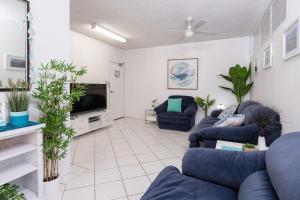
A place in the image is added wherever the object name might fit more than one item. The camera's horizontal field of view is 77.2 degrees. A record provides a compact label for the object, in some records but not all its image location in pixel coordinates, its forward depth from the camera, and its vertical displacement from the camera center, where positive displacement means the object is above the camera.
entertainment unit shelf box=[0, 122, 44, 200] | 1.65 -0.68
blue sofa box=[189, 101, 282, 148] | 2.10 -0.49
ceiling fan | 3.45 +1.37
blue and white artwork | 5.59 +0.60
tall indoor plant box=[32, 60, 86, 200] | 1.90 -0.24
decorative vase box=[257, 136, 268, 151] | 1.96 -0.53
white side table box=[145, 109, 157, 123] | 5.62 -0.71
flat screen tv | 4.17 -0.18
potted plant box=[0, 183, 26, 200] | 1.30 -0.72
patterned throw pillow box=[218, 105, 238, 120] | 3.90 -0.37
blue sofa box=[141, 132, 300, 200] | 0.95 -0.56
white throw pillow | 2.75 -0.42
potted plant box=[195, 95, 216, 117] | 5.21 -0.27
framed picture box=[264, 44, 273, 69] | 2.80 +0.58
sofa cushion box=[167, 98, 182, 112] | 5.21 -0.34
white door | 6.09 +0.09
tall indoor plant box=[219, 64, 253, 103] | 4.57 +0.34
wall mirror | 1.74 +0.47
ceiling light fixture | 4.07 +1.43
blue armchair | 4.76 -0.64
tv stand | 4.05 -0.67
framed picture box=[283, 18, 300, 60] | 1.84 +0.57
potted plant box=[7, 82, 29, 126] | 1.73 -0.12
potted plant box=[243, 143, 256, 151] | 1.97 -0.58
